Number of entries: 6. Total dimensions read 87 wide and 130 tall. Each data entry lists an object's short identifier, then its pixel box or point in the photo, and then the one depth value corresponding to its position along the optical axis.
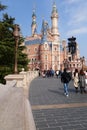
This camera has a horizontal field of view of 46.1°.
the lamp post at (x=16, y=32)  6.88
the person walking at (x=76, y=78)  6.42
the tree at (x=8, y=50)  12.13
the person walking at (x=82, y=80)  6.13
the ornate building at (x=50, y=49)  43.25
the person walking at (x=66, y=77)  5.91
